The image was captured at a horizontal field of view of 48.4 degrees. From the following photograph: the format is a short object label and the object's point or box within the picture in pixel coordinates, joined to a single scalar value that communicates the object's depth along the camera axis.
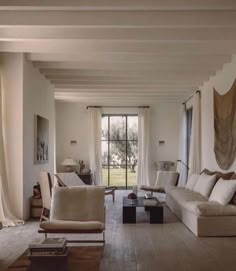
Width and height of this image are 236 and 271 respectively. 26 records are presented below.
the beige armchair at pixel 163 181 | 7.12
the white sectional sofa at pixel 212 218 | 4.10
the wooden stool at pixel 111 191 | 6.84
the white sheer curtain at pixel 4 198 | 4.67
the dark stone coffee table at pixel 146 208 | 4.86
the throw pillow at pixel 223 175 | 5.04
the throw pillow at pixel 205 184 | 5.23
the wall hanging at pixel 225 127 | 5.22
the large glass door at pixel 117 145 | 9.46
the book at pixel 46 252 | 2.19
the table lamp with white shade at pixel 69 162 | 8.62
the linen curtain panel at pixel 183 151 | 8.60
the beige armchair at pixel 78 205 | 3.68
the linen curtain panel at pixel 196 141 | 7.24
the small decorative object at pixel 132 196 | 5.36
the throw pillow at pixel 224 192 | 4.37
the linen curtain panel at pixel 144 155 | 9.17
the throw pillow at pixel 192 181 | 6.10
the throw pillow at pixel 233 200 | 4.36
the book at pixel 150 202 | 5.03
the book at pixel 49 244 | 2.22
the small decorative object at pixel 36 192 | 5.26
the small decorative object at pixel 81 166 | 8.94
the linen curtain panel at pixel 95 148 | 9.12
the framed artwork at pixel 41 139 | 5.62
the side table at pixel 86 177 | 8.70
